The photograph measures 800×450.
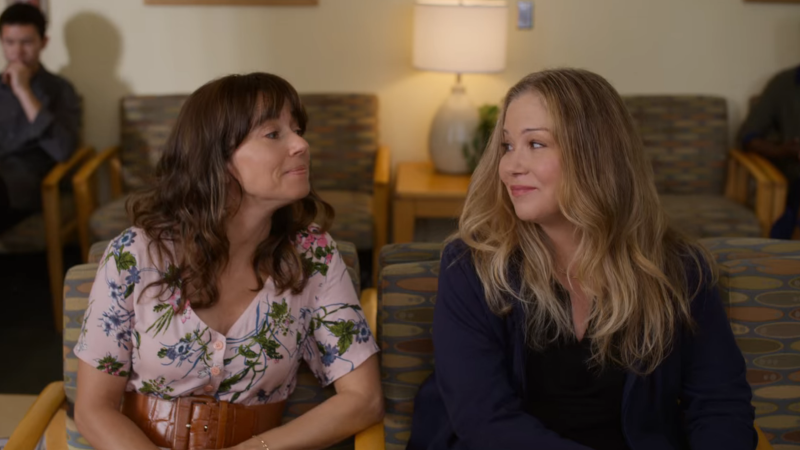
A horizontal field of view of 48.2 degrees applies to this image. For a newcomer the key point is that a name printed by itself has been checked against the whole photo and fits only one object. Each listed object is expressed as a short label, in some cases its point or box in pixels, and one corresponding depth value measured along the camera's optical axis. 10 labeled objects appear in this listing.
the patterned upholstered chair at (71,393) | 1.78
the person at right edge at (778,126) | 3.96
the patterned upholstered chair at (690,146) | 4.14
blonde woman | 1.61
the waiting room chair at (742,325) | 1.85
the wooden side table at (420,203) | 3.75
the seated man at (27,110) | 3.77
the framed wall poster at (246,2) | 4.10
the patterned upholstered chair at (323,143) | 4.10
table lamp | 3.81
